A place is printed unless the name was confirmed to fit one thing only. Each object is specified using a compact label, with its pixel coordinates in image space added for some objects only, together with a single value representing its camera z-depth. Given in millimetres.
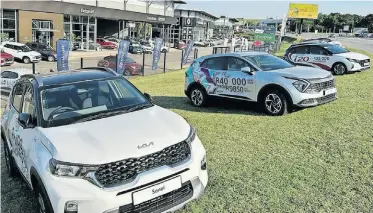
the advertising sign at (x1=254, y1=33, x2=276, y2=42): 35688
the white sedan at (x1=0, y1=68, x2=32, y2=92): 13938
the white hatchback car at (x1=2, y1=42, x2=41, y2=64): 30622
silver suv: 8141
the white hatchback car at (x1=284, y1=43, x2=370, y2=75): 15555
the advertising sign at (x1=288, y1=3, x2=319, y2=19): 80188
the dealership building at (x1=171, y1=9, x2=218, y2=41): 75938
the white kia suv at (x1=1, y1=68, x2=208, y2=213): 3338
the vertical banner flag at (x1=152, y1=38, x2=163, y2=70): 22109
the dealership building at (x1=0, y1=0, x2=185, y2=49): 38719
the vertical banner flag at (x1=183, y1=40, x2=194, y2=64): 26420
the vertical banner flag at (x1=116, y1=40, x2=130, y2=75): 18656
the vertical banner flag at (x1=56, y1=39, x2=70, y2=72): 15734
